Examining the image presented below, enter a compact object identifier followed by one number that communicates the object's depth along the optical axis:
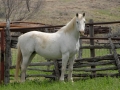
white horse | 14.20
